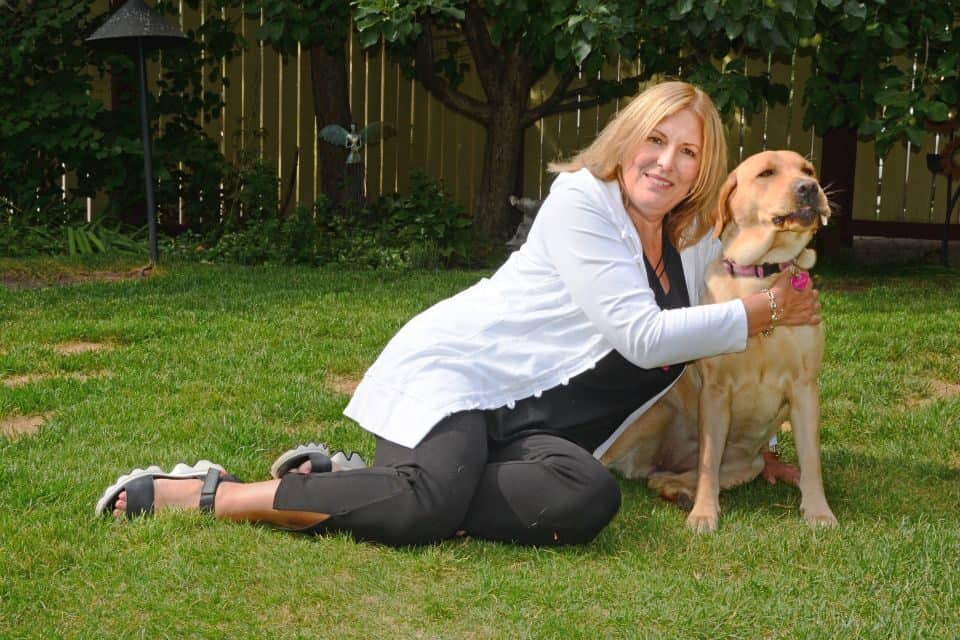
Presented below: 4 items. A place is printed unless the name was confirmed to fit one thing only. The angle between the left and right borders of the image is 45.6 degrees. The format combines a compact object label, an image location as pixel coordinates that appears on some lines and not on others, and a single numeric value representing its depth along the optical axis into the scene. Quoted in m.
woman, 2.99
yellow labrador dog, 3.24
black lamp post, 7.69
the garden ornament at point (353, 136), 9.19
